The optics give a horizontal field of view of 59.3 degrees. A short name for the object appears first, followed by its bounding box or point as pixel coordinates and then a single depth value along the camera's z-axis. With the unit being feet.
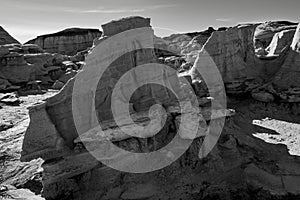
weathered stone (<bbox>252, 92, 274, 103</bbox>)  56.44
